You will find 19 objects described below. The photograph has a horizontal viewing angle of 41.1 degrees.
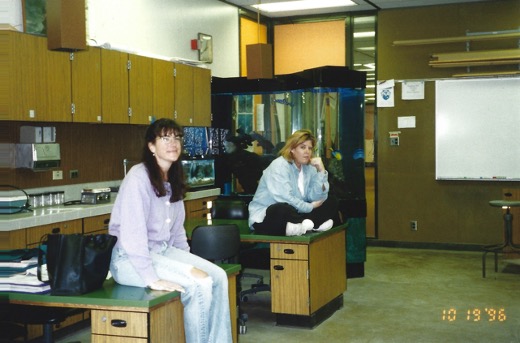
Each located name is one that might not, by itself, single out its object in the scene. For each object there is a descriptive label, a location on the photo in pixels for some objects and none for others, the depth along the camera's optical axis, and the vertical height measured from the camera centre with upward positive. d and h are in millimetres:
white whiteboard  8820 +28
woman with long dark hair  3254 -533
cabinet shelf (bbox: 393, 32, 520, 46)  8688 +1186
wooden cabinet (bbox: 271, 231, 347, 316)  5230 -1099
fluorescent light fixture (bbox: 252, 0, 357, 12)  8961 +1689
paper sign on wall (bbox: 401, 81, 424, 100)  9234 +557
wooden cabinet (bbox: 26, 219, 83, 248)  4949 -695
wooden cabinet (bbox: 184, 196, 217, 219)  7233 -777
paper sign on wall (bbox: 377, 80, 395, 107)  9359 +528
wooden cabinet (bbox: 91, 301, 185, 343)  3008 -838
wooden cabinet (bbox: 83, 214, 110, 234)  5543 -719
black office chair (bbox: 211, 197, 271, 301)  5816 -693
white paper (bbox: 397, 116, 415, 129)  9305 +134
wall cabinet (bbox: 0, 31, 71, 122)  5047 +429
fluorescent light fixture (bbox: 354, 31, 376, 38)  9508 +1352
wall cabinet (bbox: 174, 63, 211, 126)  7280 +425
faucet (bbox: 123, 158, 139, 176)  6995 -279
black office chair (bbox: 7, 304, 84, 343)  3680 -958
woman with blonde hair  5188 -514
